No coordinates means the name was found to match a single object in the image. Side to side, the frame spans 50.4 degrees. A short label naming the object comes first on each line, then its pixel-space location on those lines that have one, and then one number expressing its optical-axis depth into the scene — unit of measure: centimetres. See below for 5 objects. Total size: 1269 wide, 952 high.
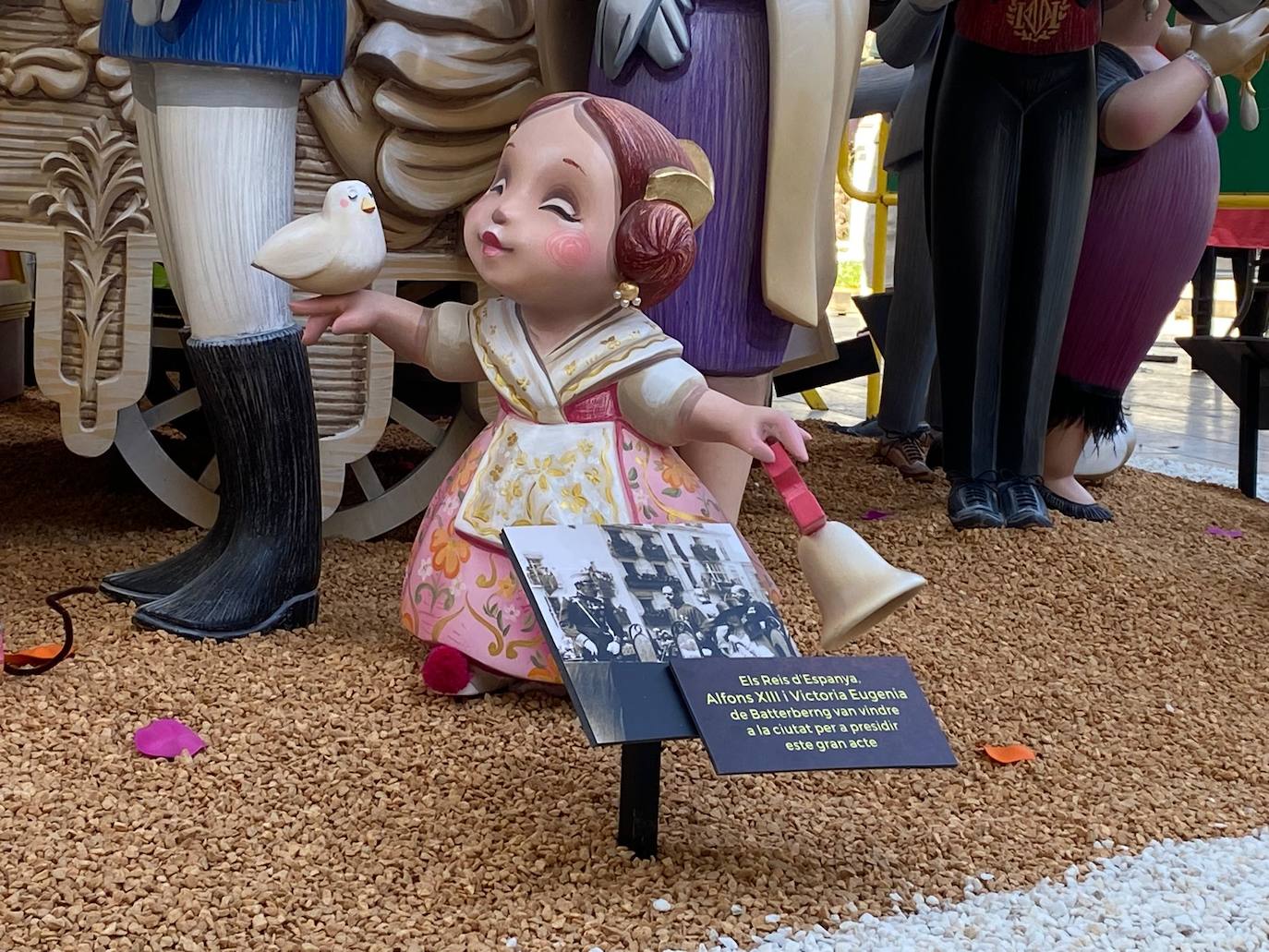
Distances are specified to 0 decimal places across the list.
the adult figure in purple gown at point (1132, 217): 240
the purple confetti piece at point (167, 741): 140
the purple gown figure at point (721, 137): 178
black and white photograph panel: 126
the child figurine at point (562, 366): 150
